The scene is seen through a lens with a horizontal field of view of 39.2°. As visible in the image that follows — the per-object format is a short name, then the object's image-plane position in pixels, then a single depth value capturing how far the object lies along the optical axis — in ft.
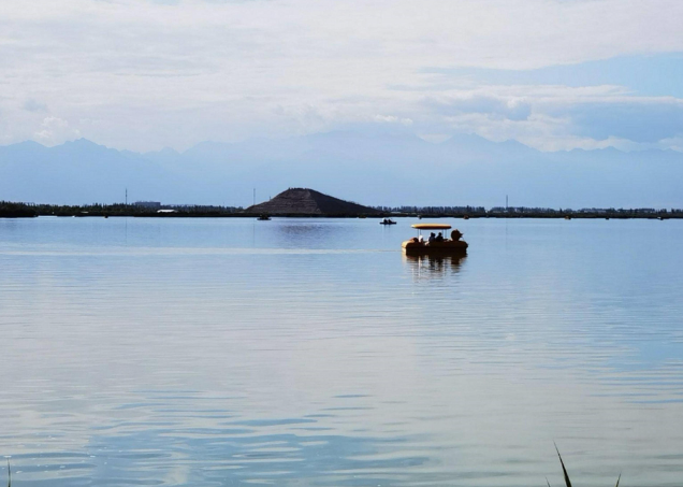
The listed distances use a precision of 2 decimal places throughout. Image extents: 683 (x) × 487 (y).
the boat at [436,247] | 324.39
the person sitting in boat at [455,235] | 333.37
